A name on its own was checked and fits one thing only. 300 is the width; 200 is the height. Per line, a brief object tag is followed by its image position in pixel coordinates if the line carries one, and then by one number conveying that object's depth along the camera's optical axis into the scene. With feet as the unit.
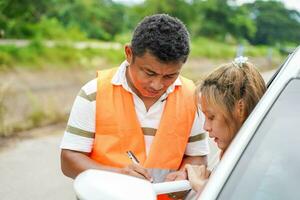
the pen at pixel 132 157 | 6.46
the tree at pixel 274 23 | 111.34
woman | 5.57
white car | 4.41
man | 6.42
